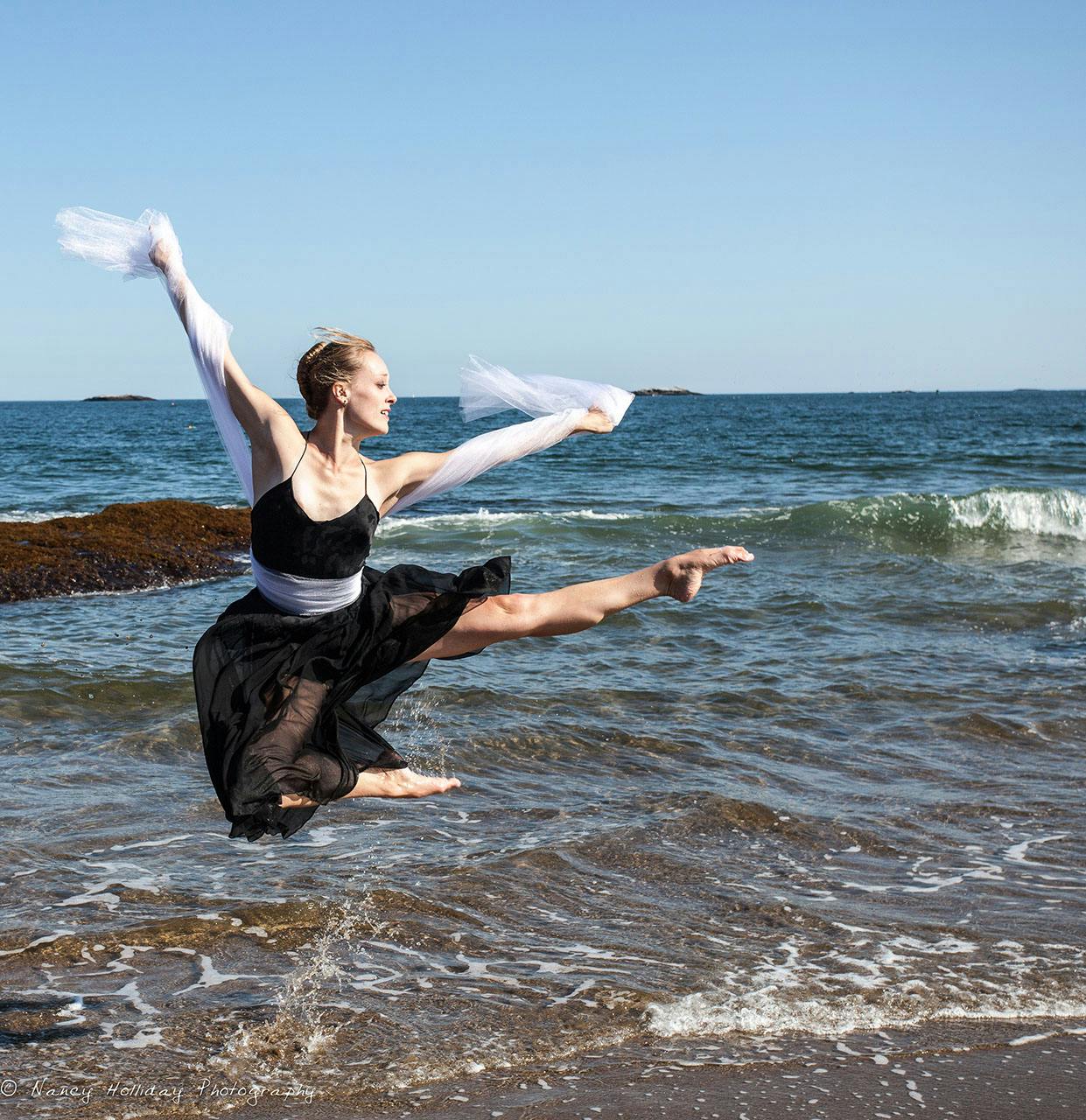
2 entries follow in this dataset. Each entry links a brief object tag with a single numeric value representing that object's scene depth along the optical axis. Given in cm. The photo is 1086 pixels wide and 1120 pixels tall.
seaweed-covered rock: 1507
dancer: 451
